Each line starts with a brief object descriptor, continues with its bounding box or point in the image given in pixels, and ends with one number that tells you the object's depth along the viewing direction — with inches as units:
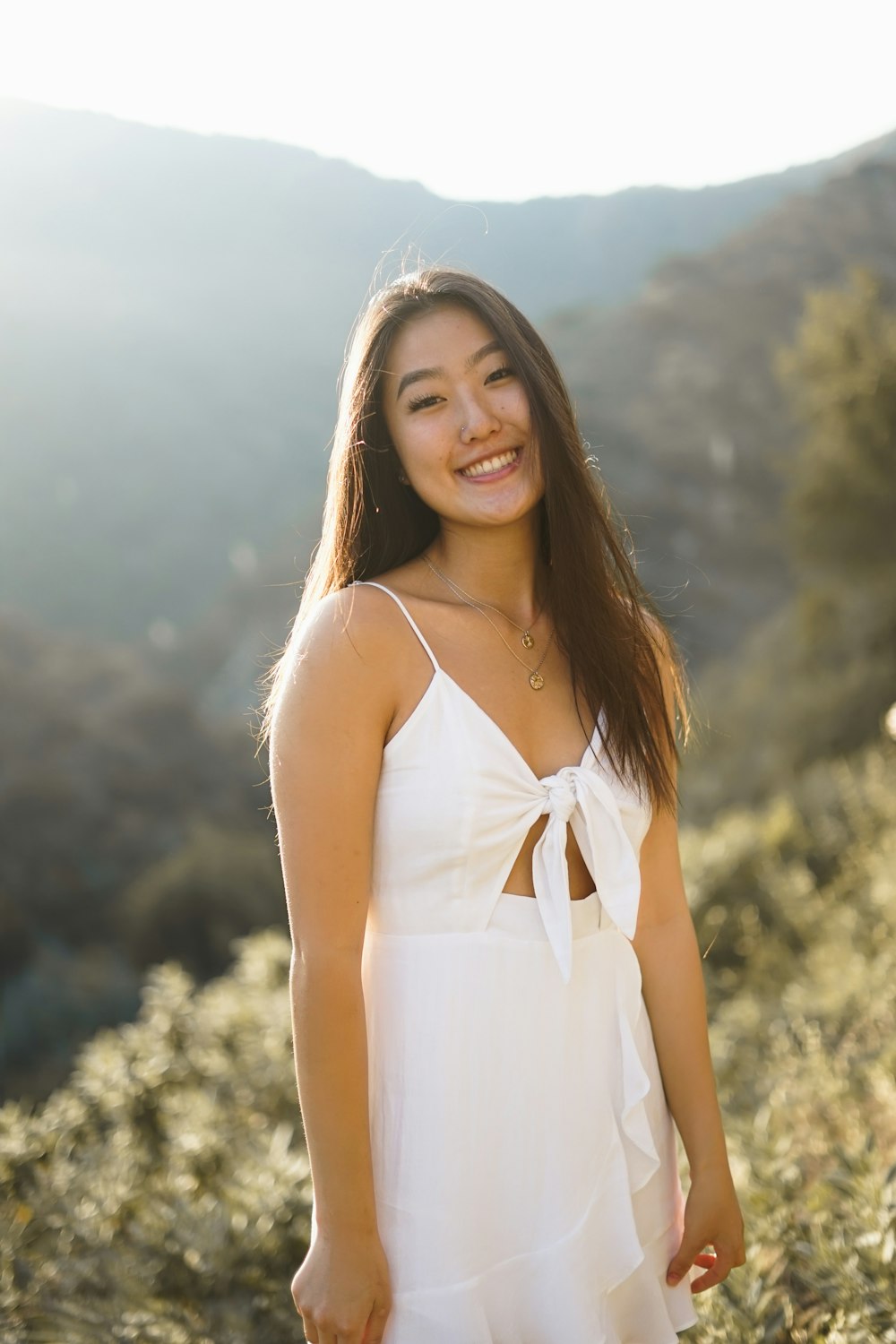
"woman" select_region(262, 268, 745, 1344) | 55.8
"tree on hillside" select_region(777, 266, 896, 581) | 500.1
